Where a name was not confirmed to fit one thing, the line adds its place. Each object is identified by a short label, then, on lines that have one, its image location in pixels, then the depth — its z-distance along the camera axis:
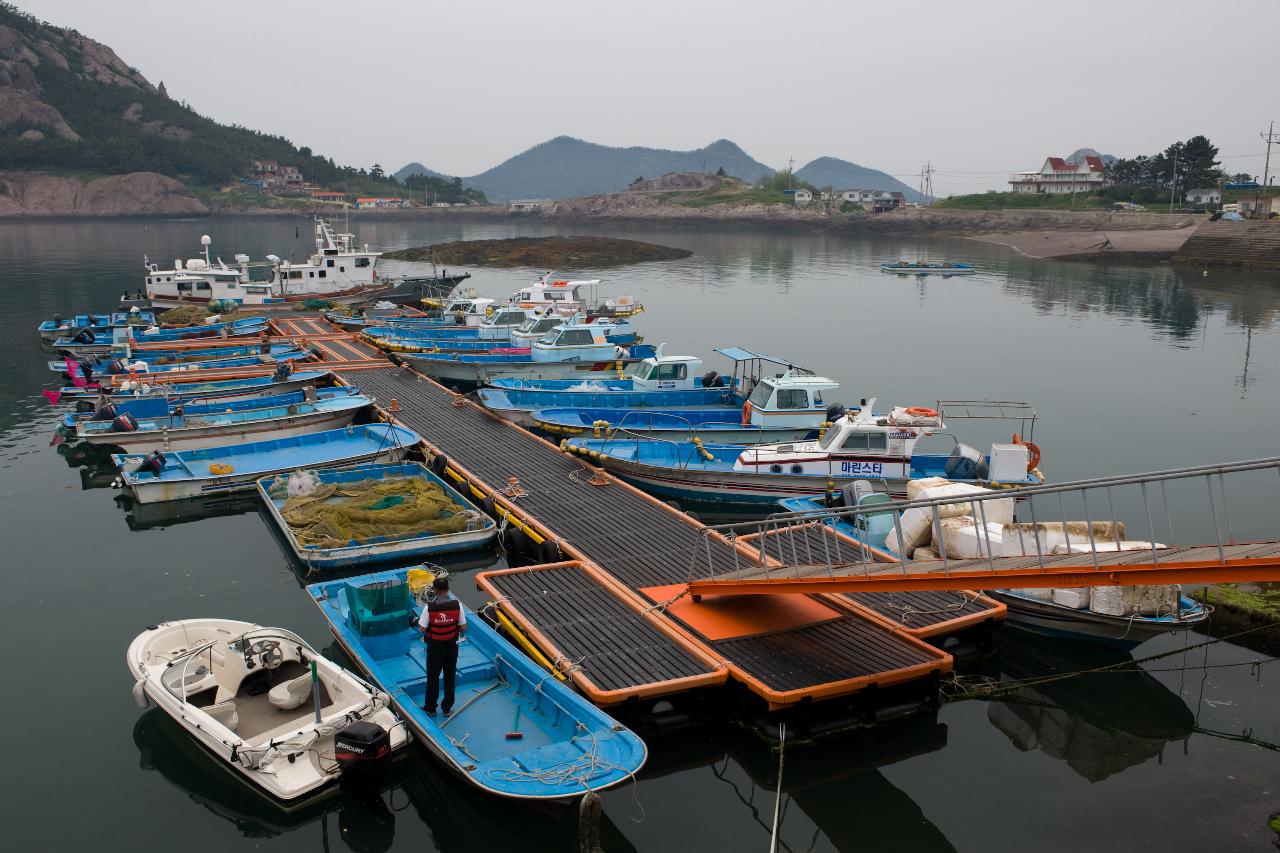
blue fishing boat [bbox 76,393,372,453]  22.58
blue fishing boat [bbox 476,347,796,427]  26.72
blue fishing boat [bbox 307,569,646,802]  9.73
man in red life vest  10.52
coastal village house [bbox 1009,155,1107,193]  149.38
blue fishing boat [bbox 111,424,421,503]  20.44
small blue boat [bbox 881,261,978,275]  81.50
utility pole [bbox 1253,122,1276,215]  103.44
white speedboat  10.13
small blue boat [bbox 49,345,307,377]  29.62
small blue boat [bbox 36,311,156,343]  37.78
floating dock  12.02
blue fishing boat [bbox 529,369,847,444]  23.53
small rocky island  88.31
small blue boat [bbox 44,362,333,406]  25.92
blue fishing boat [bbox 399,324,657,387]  31.73
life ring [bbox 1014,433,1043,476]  20.86
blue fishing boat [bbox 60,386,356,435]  23.44
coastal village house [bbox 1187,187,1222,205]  123.31
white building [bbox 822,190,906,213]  163.88
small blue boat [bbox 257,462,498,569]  16.92
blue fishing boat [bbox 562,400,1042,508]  20.25
